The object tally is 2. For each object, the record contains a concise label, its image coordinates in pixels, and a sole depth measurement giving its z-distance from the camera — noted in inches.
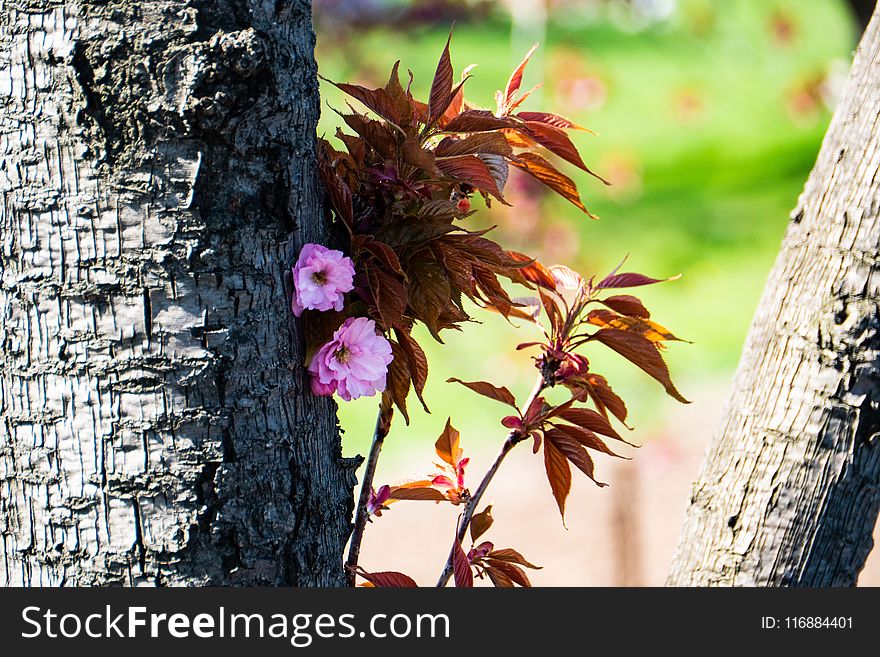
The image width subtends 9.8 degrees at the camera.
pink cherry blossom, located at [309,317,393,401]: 111.2
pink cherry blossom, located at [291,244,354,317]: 110.8
